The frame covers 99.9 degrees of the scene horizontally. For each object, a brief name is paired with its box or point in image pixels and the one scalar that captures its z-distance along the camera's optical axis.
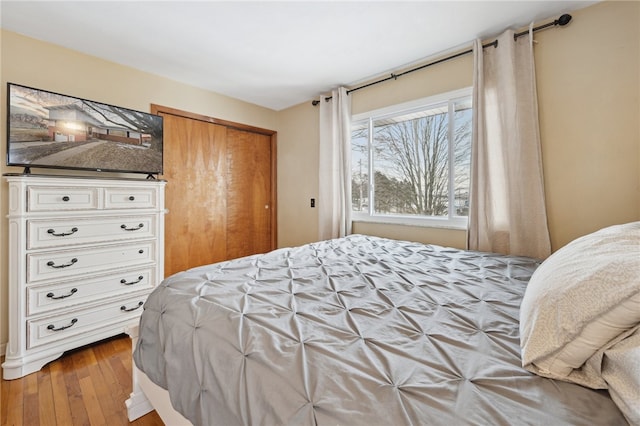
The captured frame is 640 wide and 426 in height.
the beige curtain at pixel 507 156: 1.91
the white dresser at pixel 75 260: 1.77
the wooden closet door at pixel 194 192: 2.89
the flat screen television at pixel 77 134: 1.89
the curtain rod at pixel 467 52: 1.82
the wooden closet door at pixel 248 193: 3.43
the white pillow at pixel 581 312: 0.57
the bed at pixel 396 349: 0.54
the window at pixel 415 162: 2.38
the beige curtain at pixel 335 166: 2.99
